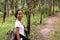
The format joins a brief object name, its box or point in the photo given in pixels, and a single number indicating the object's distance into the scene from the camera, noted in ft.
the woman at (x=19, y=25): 11.32
